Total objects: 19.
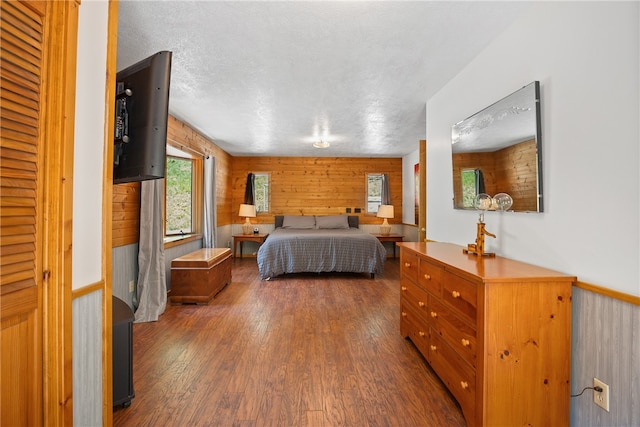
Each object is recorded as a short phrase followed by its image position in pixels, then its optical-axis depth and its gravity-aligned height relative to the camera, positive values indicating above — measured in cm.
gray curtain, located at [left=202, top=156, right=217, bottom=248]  500 +20
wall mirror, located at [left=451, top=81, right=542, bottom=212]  171 +43
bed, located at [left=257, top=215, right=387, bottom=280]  477 -58
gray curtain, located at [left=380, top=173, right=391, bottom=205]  699 +58
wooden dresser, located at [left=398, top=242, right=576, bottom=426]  141 -60
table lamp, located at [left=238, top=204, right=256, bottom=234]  657 +10
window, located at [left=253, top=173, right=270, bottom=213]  707 +52
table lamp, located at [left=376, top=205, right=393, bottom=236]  666 +10
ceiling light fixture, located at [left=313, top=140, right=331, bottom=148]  518 +123
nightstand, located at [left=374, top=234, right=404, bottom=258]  640 -42
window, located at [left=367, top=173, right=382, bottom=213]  715 +61
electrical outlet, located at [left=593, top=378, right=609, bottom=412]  131 -76
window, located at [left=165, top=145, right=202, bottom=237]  451 +36
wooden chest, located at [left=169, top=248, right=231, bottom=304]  354 -74
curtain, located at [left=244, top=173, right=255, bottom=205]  687 +57
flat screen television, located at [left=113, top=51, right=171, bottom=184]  142 +45
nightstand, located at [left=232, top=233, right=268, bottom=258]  640 -42
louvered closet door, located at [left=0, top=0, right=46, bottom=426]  93 +1
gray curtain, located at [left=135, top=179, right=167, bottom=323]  316 -43
